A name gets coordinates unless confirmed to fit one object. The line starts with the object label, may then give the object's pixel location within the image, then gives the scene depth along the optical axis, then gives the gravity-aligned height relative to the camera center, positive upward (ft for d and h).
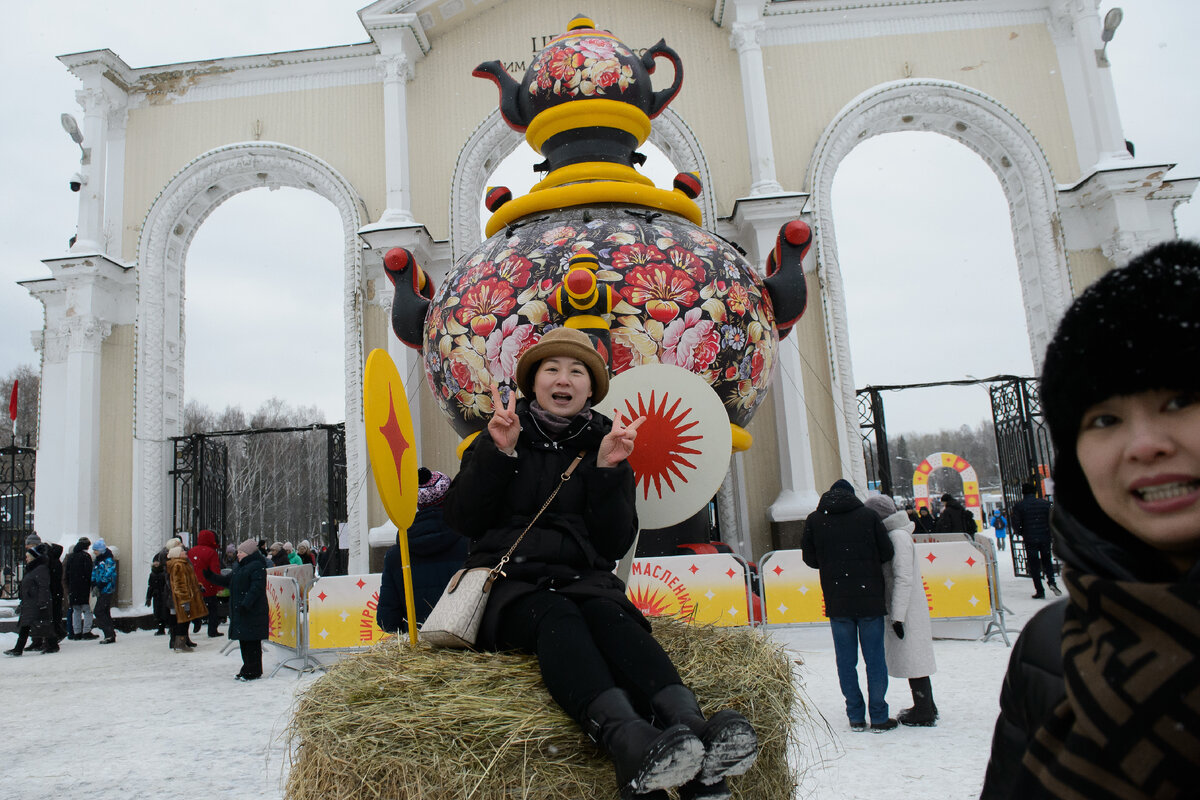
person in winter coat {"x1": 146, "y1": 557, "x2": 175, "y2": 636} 30.42 -1.34
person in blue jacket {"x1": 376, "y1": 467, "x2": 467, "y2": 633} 13.51 -0.21
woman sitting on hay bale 5.43 -0.38
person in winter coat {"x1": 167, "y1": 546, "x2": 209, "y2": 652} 26.26 -1.31
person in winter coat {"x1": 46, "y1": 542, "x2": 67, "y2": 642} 28.35 -0.62
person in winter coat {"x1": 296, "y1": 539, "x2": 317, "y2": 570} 45.73 -0.44
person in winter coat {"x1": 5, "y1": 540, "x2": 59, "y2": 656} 27.76 -1.39
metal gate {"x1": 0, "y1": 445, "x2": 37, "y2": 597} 40.15 +2.19
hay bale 5.67 -1.39
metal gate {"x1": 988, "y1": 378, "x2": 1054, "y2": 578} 35.76 +2.32
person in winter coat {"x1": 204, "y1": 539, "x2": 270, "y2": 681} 20.88 -1.57
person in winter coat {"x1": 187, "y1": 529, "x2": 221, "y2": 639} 27.58 -0.16
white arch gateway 31.40 +14.02
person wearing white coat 13.97 -2.14
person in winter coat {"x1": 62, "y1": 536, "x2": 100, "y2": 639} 29.53 -0.49
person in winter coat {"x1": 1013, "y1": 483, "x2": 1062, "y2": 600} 29.19 -1.40
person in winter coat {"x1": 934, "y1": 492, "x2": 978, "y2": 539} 33.55 -0.88
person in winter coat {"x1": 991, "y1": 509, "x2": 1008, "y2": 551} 66.18 -2.56
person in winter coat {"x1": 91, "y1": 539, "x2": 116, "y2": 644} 30.30 -0.92
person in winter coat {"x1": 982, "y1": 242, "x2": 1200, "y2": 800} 2.79 -0.22
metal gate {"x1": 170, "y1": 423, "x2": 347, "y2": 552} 35.40 +3.01
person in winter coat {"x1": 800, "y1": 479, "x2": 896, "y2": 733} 13.88 -1.45
